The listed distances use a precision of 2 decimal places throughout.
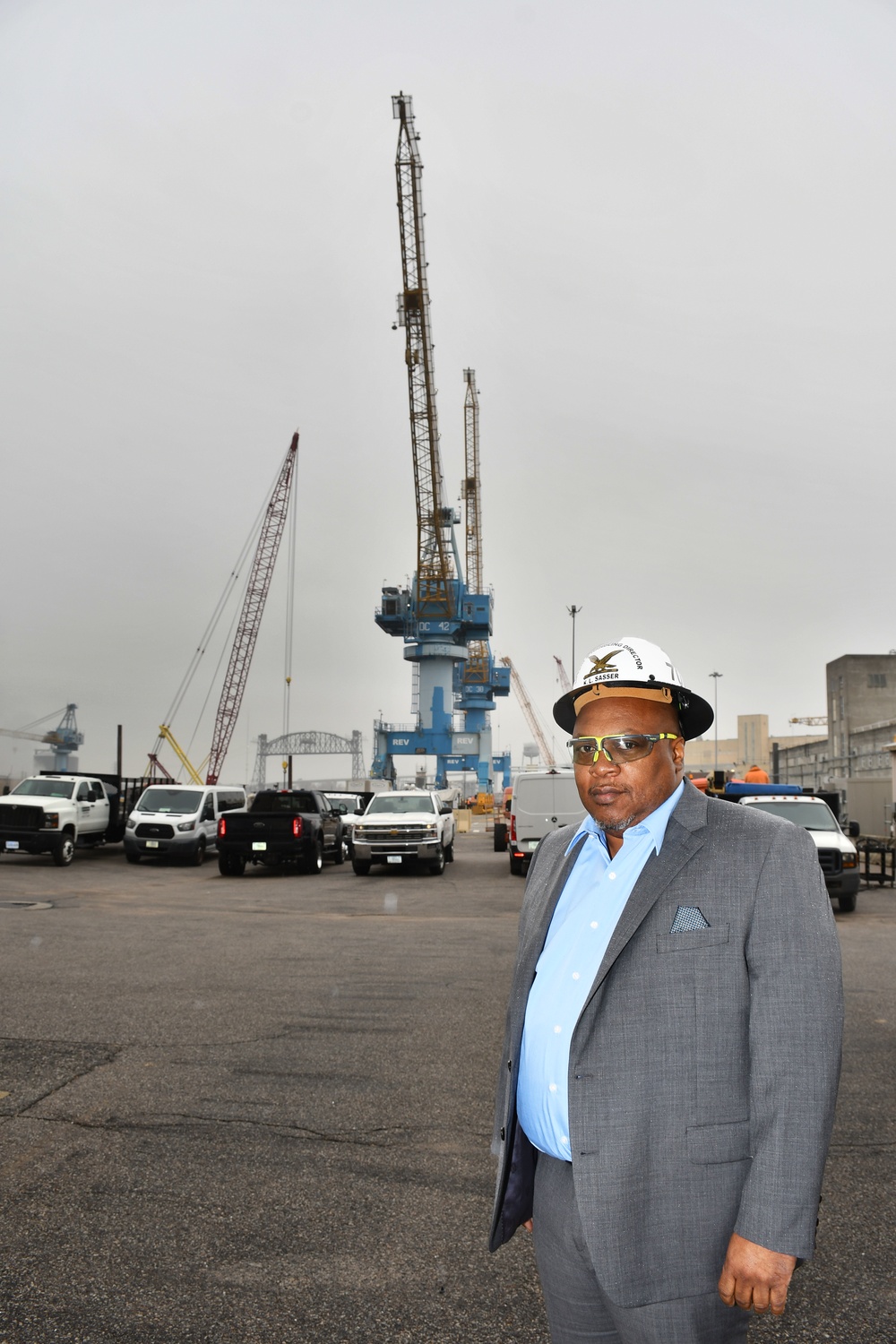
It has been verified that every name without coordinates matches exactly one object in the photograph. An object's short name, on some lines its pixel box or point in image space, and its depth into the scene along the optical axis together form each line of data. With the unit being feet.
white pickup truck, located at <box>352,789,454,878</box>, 71.72
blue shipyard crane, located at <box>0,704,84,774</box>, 429.79
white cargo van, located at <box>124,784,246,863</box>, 79.71
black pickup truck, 72.13
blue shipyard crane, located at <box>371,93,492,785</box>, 266.57
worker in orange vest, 69.59
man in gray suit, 6.63
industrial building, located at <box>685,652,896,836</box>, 144.54
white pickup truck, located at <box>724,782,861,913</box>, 50.55
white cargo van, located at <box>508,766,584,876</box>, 67.31
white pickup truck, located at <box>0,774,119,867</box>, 75.20
